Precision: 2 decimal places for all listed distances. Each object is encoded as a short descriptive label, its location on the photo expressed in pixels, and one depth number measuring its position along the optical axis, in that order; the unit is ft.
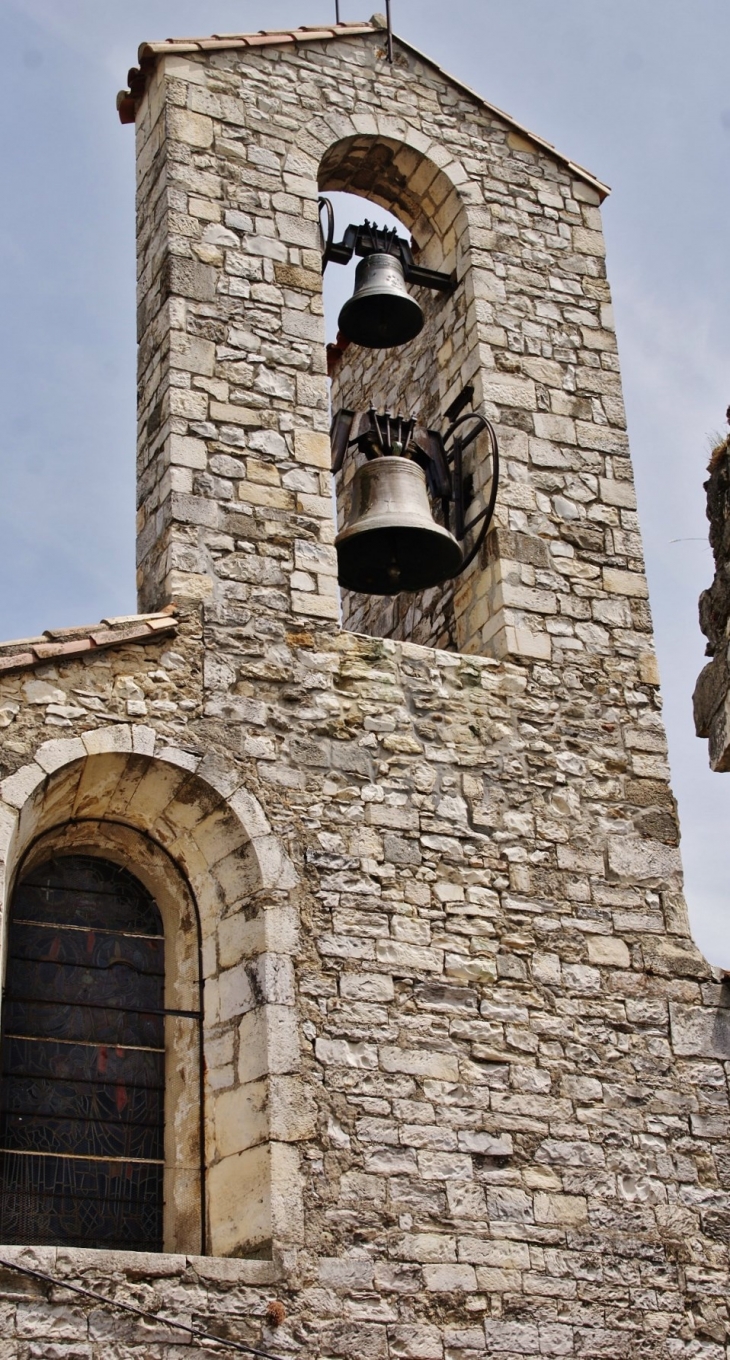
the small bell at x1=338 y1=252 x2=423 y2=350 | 30.12
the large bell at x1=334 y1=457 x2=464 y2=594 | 27.54
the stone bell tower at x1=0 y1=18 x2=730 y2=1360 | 22.43
